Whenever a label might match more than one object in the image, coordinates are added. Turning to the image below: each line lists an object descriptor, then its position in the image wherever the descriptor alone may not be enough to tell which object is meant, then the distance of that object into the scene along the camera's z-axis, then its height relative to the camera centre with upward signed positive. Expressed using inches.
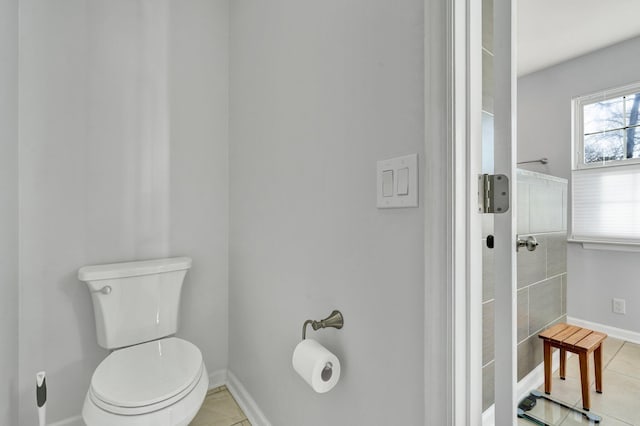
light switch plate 26.9 +3.0
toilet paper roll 33.1 -17.5
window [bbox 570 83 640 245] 93.2 +15.2
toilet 38.2 -23.2
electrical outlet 93.2 -30.0
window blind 93.0 +3.0
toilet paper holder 35.1 -13.0
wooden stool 60.4 -28.2
